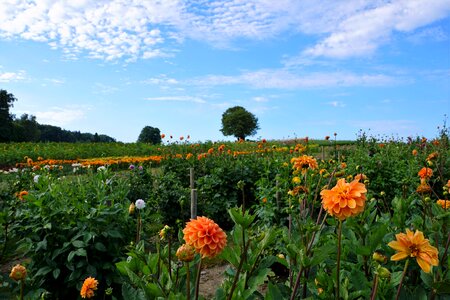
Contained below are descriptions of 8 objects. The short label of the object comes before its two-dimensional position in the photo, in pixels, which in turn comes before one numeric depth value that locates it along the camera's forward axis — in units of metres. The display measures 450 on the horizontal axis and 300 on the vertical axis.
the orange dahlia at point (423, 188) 2.04
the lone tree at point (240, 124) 41.19
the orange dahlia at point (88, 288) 1.59
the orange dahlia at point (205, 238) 1.10
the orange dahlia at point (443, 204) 2.14
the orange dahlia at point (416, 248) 1.04
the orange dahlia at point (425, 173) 2.50
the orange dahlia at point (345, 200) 1.15
